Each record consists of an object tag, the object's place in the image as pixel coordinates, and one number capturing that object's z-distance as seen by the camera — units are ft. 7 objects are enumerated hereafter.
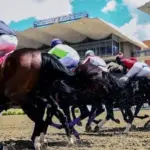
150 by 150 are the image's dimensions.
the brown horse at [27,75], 17.72
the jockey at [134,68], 29.56
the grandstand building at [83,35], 176.76
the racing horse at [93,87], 20.21
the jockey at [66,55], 22.45
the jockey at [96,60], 27.30
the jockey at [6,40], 19.02
